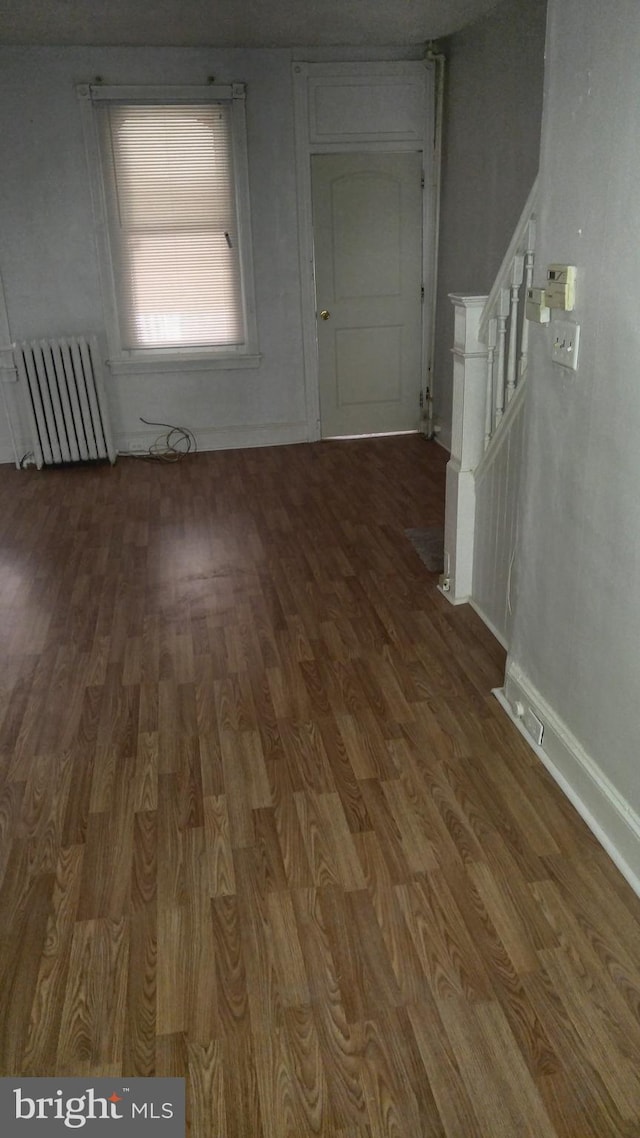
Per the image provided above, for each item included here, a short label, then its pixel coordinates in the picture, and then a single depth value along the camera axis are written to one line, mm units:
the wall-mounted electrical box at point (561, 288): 2180
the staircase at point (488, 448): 3053
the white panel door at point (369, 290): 5930
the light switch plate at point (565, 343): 2207
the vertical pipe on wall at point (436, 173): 5566
